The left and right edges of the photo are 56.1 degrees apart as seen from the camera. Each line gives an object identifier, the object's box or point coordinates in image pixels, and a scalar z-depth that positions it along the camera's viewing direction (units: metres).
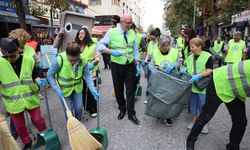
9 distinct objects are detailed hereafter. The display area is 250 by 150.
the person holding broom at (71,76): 2.85
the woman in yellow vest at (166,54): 3.82
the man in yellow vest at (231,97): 2.47
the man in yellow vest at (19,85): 2.62
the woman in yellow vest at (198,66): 3.34
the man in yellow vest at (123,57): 3.79
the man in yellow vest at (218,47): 9.13
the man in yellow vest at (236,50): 6.67
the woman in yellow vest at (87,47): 3.81
